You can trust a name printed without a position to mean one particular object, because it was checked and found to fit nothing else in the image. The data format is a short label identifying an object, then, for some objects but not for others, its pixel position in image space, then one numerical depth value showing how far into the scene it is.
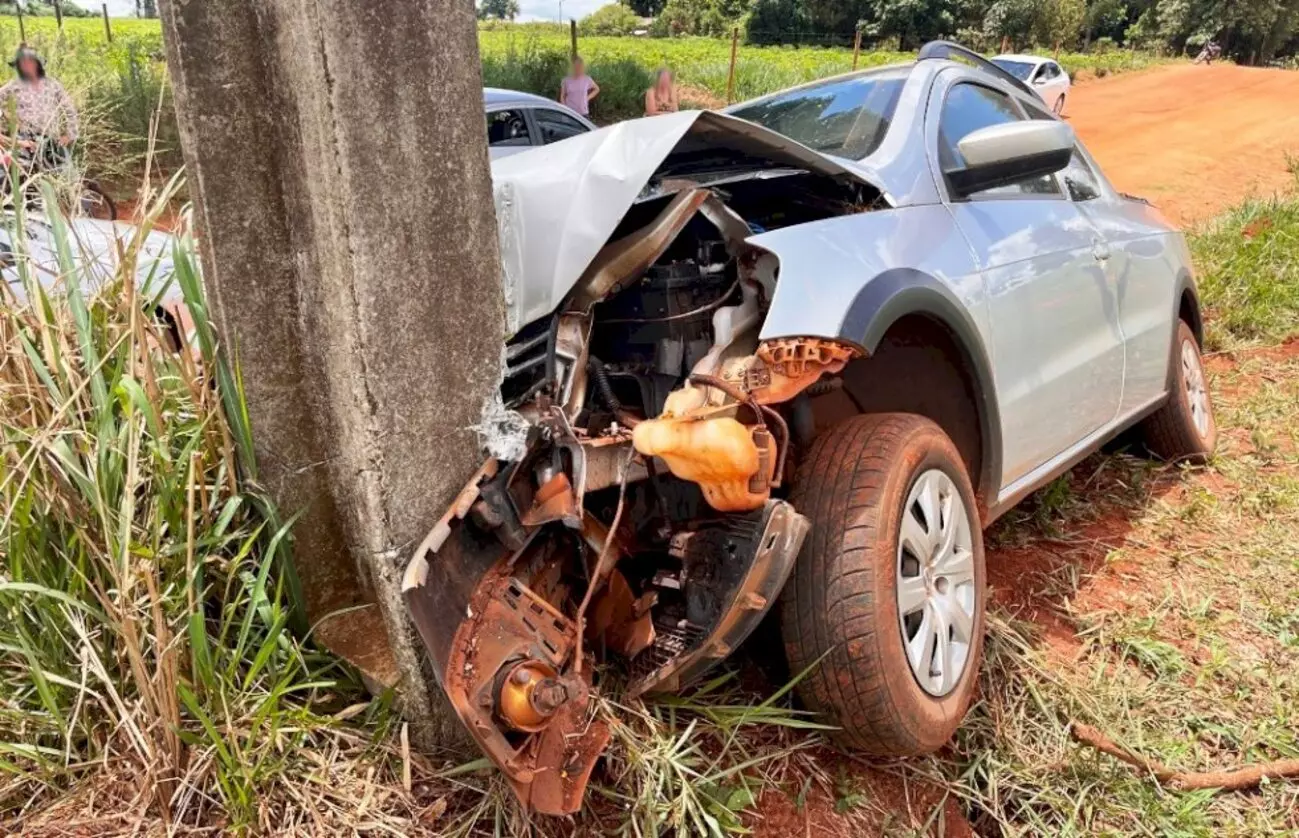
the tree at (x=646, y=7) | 72.19
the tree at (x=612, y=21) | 62.72
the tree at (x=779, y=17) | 51.41
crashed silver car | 2.08
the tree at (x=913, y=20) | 47.16
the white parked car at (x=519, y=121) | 8.16
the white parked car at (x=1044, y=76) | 20.53
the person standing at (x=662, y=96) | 11.06
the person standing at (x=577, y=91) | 11.95
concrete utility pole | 1.90
